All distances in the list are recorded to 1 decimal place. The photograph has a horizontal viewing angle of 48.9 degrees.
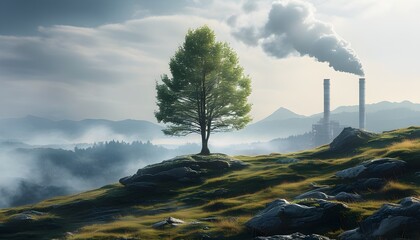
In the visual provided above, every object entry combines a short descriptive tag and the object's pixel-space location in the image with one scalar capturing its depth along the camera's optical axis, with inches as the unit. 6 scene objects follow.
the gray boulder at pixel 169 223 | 1307.8
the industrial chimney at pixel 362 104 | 6232.8
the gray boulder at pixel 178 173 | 2255.2
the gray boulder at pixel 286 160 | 2415.1
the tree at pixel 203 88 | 2832.2
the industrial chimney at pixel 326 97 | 7293.3
